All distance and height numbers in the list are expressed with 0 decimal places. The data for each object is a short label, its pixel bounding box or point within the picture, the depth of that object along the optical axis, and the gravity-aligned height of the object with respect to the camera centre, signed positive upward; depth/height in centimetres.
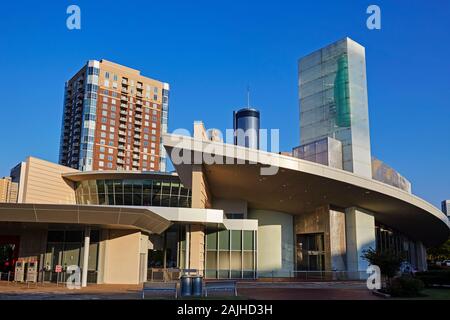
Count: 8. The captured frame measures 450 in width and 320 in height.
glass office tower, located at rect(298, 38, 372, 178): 5869 +2077
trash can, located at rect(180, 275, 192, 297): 1950 -128
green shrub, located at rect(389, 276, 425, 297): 2156 -143
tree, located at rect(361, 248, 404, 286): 2572 -24
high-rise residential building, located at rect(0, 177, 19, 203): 4697 +640
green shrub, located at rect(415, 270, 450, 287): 2780 -122
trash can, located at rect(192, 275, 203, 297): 1970 -125
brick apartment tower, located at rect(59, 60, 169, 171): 11369 +3491
